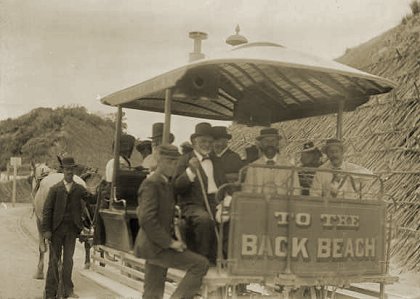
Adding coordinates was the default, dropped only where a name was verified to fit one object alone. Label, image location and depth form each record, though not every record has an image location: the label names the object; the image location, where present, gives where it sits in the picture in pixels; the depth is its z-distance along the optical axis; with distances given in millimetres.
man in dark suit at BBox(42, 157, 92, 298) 7309
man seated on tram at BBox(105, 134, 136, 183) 7548
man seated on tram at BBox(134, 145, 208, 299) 4695
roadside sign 24844
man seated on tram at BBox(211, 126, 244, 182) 5758
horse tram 4855
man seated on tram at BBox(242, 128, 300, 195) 5019
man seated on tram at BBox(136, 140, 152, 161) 8062
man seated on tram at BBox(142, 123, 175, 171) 6949
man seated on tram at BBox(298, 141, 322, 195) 6293
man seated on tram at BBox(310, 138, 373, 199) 5482
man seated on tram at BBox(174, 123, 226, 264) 5102
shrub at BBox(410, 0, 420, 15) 16547
